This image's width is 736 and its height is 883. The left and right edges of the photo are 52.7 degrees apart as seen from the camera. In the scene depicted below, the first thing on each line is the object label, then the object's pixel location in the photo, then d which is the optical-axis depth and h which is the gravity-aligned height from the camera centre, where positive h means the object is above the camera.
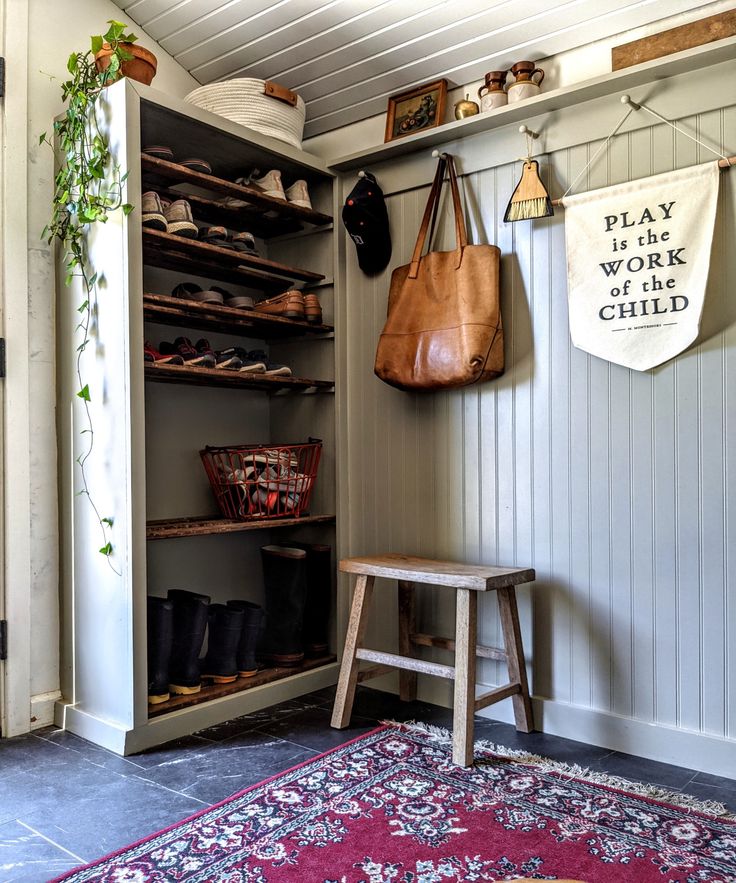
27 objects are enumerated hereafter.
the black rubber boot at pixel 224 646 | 2.62 -0.72
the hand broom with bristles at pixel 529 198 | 2.37 +0.78
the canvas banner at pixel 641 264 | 2.13 +0.53
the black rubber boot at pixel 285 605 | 2.83 -0.63
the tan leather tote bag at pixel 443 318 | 2.47 +0.42
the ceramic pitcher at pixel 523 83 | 2.50 +1.21
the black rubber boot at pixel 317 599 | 2.97 -0.64
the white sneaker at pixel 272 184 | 2.79 +0.97
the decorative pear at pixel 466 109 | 2.63 +1.18
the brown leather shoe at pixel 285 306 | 2.81 +0.52
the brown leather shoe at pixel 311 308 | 2.88 +0.52
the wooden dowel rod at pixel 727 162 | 2.08 +0.77
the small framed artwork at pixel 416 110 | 2.77 +1.26
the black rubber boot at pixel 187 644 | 2.50 -0.68
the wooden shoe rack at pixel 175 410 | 2.29 +0.12
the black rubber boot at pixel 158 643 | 2.42 -0.65
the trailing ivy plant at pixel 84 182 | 2.32 +0.84
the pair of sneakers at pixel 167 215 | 2.40 +0.75
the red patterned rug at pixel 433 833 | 1.61 -0.93
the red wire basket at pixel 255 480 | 2.69 -0.14
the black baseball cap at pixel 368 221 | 2.77 +0.83
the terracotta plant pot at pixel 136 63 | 2.35 +1.22
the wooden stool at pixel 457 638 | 2.17 -0.64
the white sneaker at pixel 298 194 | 2.88 +0.96
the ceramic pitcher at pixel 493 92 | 2.56 +1.21
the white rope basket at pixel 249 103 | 2.69 +1.24
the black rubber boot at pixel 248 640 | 2.69 -0.72
